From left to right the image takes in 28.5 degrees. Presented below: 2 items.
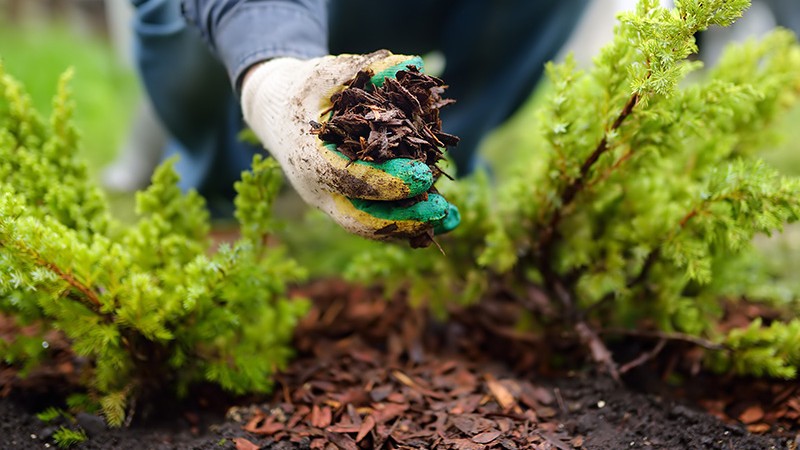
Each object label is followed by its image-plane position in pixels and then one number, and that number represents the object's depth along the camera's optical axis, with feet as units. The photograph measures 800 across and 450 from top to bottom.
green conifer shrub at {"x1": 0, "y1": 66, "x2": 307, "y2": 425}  3.15
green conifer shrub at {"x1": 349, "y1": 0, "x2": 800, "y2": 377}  3.19
